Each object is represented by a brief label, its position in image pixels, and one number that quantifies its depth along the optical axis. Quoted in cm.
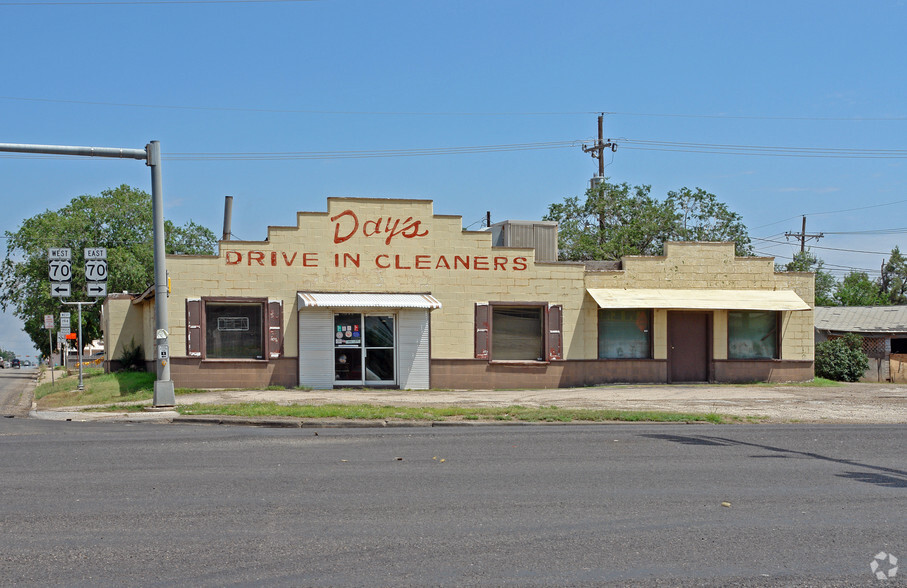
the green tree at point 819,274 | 5822
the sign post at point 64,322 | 2925
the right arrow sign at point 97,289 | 2212
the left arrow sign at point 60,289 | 2280
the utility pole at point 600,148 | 4291
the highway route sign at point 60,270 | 2336
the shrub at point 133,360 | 2852
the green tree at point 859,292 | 6119
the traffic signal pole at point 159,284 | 1784
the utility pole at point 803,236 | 6000
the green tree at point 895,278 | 7112
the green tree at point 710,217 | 4419
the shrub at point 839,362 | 2825
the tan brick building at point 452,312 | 2284
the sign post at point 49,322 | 3486
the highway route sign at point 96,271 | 2259
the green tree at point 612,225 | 4291
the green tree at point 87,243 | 5391
